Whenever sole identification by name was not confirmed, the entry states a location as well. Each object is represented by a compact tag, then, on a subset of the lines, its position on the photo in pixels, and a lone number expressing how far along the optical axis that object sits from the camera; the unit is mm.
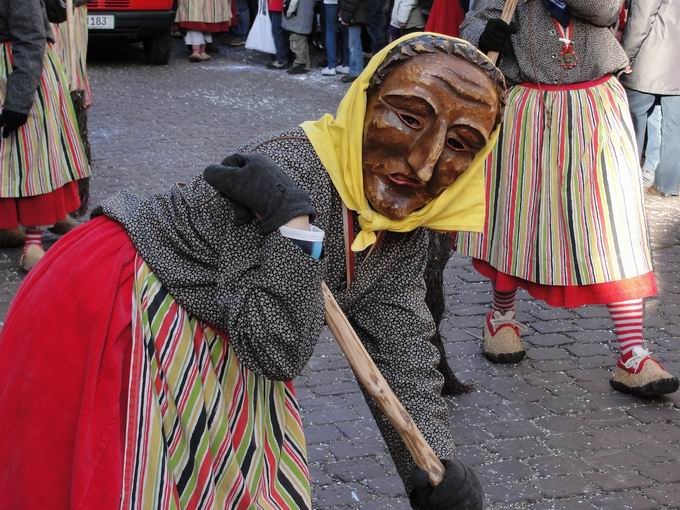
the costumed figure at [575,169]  4160
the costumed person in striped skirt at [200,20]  13086
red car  12102
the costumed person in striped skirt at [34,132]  5070
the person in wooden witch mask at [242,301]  2008
